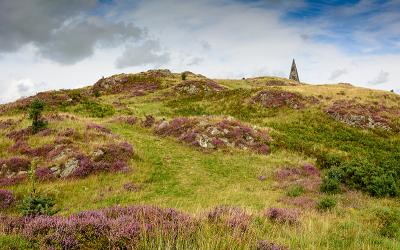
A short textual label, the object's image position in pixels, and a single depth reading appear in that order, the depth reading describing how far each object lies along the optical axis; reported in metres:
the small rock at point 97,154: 22.46
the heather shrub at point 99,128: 30.24
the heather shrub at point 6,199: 15.93
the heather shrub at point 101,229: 7.21
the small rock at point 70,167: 20.56
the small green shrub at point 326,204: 14.51
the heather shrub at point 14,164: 20.31
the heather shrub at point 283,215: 11.55
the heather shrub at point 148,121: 37.31
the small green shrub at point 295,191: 17.83
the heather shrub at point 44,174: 19.58
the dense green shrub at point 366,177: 18.13
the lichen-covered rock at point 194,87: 68.39
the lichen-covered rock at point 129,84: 73.94
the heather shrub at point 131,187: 18.64
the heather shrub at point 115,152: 22.85
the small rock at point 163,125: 35.72
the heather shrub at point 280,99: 51.72
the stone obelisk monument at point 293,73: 135.38
